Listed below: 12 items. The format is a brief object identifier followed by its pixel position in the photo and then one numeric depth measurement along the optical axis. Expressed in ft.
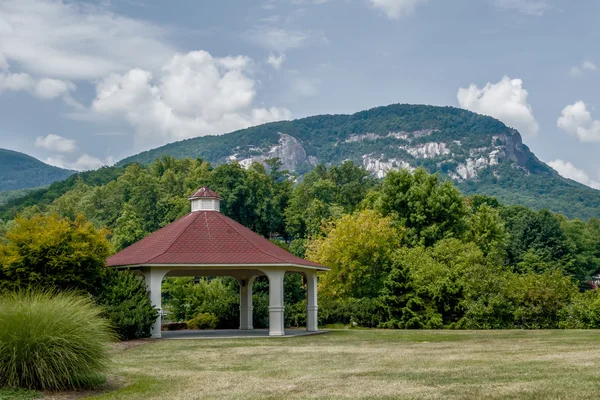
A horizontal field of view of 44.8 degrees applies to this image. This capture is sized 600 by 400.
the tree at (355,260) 131.44
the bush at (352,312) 114.42
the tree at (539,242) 222.48
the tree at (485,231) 177.58
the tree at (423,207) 159.74
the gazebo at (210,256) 87.20
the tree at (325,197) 227.20
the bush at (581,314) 103.14
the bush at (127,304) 81.25
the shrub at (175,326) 116.06
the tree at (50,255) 78.95
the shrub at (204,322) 115.14
